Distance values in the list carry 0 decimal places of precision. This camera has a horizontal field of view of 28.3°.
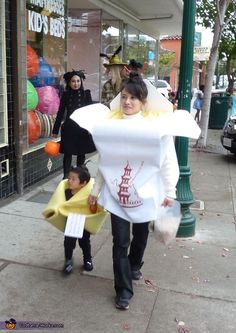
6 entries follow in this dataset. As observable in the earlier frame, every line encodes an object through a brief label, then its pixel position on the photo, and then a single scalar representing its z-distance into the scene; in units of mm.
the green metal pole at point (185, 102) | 4750
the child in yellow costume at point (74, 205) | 3543
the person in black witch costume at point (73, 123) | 5996
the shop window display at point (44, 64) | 6387
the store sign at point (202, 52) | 18875
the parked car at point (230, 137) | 9945
